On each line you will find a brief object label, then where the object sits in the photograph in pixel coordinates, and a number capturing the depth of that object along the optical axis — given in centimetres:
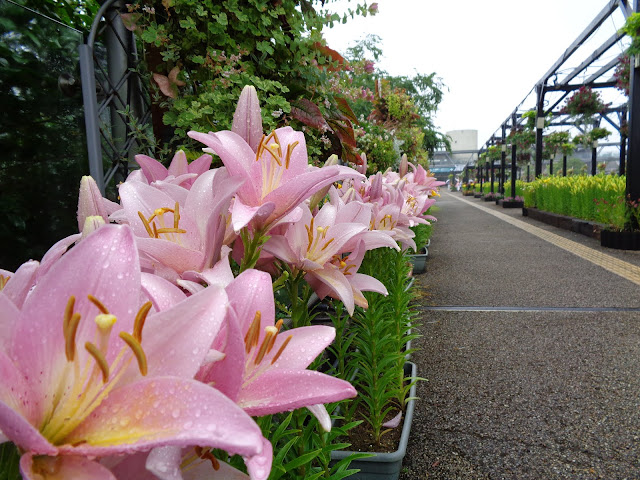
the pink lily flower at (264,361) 37
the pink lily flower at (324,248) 72
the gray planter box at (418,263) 511
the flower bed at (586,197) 747
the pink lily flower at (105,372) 29
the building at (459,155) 6494
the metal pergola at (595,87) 712
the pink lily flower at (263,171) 61
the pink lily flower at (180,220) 56
